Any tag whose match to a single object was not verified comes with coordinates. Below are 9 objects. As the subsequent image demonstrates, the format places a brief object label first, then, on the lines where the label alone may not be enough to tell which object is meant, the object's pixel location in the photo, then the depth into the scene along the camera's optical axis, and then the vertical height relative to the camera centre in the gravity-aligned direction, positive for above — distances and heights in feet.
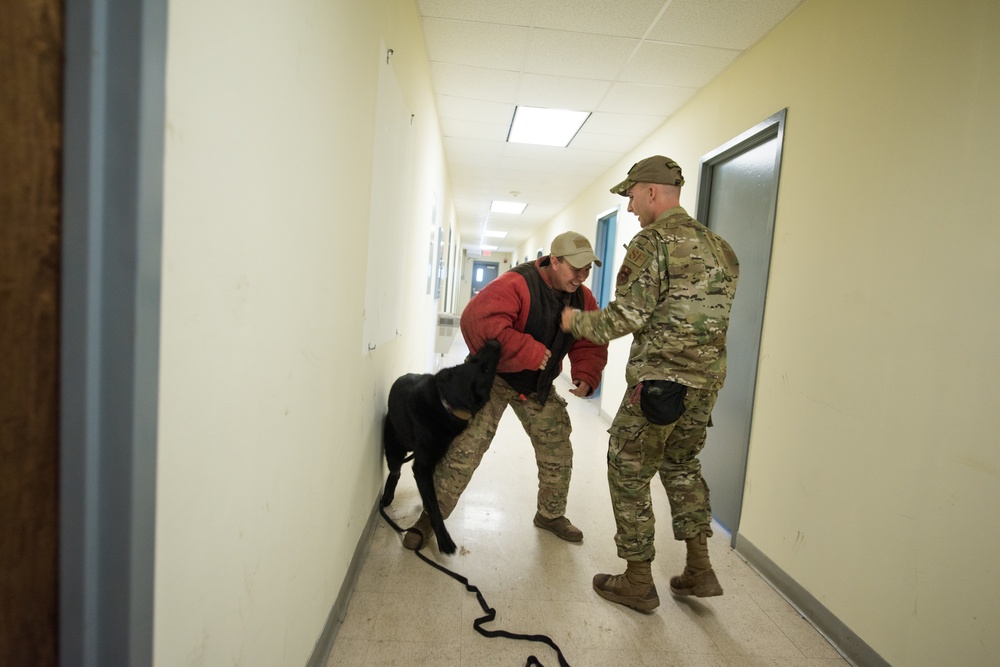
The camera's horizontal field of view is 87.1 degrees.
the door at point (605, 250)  19.25 +1.70
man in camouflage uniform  5.96 -0.71
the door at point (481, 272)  71.67 +1.95
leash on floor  5.40 -3.76
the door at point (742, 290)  8.41 +0.28
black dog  6.82 -1.74
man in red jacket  6.95 -0.95
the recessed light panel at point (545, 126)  13.60 +4.56
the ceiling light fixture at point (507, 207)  27.81 +4.43
